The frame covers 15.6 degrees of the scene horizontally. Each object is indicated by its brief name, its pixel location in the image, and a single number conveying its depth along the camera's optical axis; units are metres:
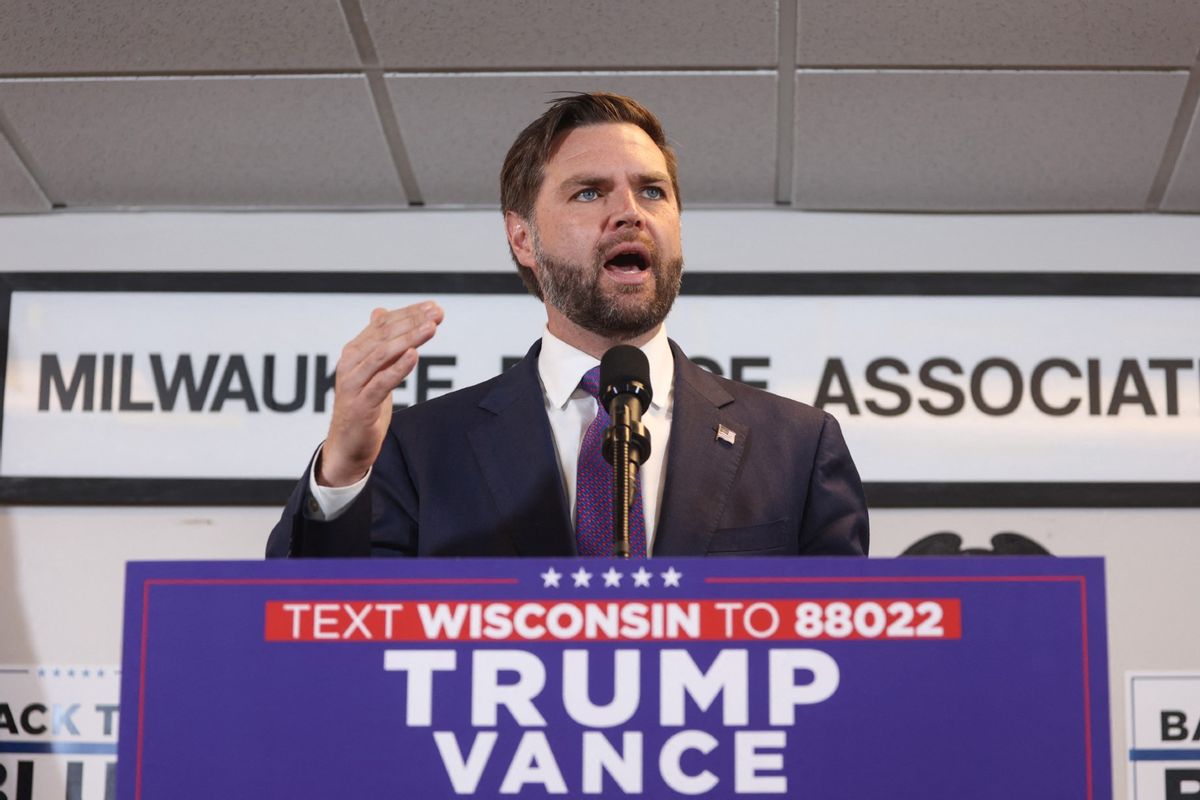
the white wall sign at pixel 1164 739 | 6.85
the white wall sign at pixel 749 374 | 7.01
